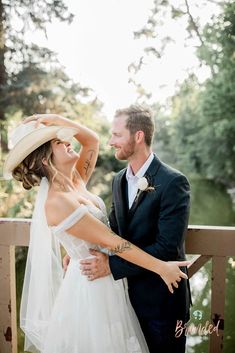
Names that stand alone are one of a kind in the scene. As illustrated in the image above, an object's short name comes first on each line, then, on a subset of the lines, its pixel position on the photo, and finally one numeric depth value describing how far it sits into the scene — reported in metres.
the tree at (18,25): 5.42
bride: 1.81
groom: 1.83
